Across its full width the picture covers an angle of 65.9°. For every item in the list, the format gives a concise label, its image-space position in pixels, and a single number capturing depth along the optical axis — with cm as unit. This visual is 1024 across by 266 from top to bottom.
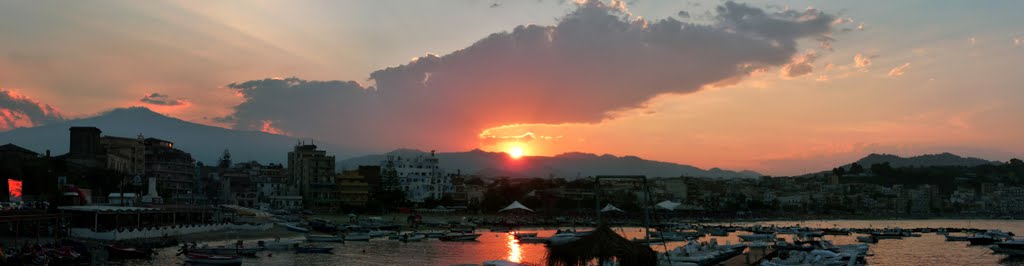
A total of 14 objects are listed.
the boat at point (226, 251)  4682
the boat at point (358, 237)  6938
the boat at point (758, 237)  7336
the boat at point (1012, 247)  5697
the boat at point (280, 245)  5691
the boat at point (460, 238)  7100
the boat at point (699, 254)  4080
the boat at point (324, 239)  6550
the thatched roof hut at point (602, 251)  2234
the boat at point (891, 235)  8235
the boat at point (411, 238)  6922
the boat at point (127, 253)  4425
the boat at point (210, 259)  4250
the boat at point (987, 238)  7019
